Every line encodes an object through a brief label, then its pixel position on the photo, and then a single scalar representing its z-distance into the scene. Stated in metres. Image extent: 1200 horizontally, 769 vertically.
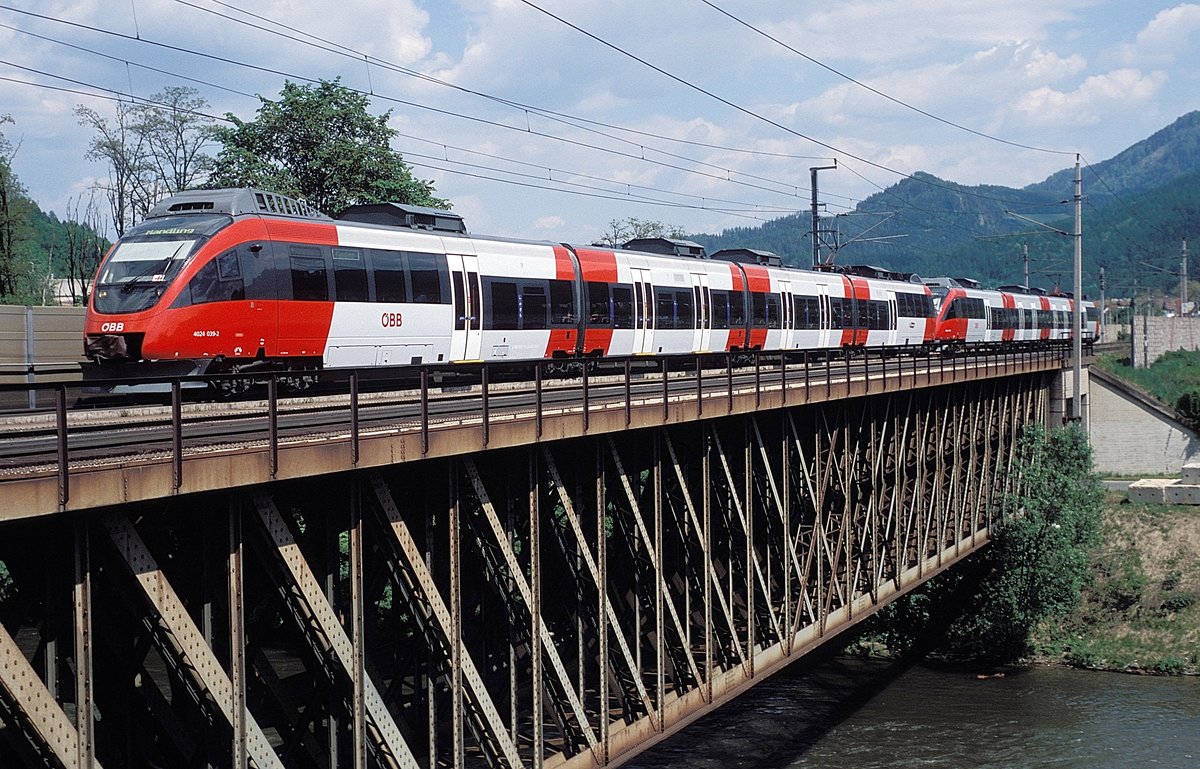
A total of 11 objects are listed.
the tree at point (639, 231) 94.81
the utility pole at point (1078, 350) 48.50
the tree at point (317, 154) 53.94
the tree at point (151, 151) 61.75
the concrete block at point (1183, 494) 55.69
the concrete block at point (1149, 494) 56.34
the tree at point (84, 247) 49.32
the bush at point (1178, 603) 48.16
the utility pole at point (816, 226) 55.96
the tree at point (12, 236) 60.12
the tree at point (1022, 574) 44.84
